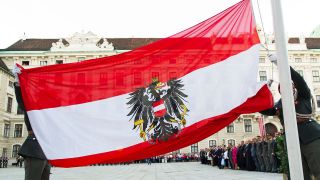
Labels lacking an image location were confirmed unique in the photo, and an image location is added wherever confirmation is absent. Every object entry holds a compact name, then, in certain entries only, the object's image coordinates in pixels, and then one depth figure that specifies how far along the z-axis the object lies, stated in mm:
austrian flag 4340
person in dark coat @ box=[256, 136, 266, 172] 16734
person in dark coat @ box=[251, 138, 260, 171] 17459
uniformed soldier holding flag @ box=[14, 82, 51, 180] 4625
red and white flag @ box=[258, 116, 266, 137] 26666
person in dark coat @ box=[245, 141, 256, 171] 18248
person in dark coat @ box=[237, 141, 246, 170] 19422
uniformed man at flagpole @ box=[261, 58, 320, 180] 4021
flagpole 3025
